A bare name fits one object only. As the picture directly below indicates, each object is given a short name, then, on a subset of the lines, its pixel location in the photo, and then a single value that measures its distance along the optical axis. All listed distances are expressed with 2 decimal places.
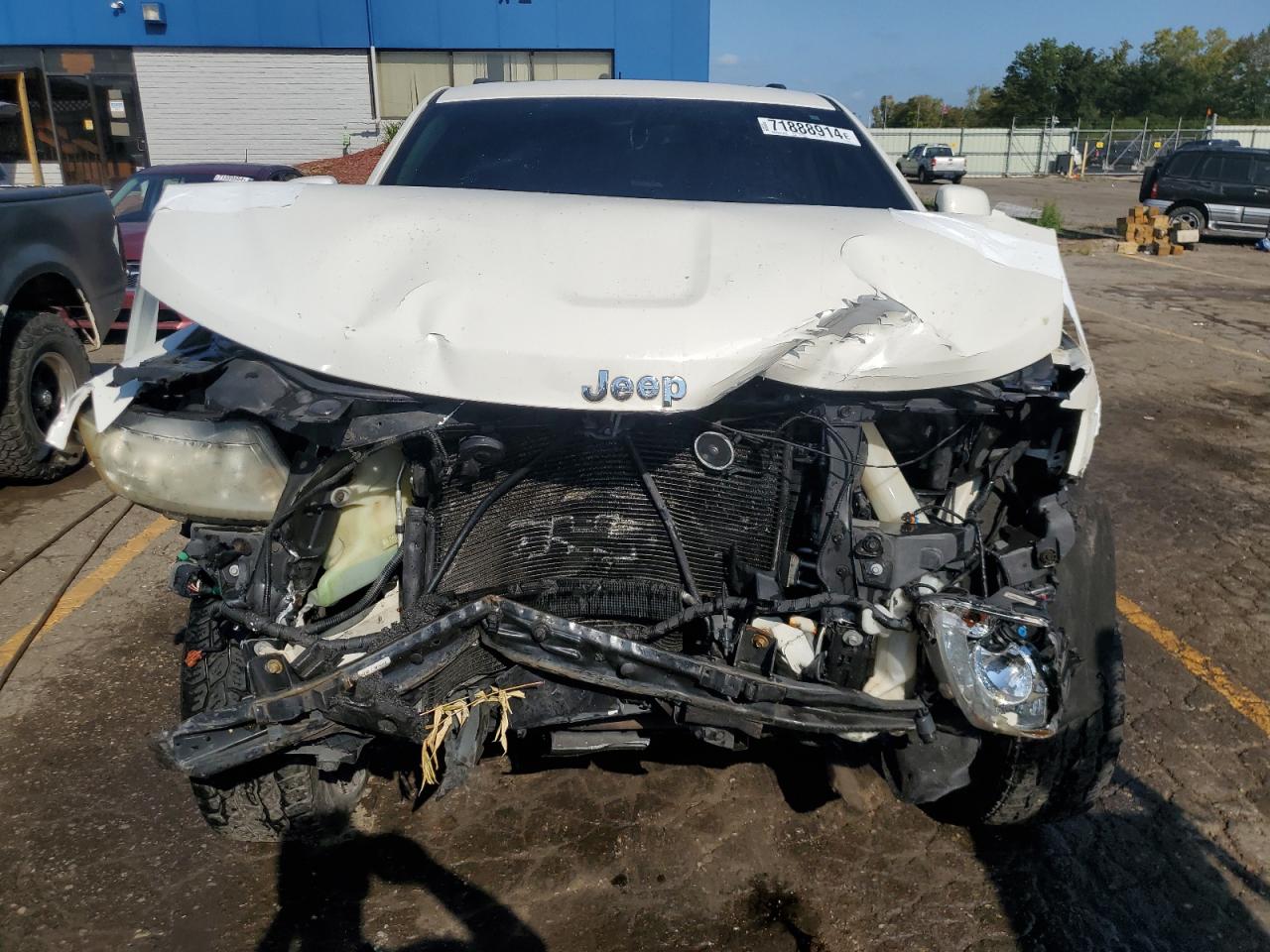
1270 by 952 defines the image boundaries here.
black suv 16.55
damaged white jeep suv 2.00
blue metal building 18.27
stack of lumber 15.79
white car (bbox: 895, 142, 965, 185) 33.16
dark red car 8.02
